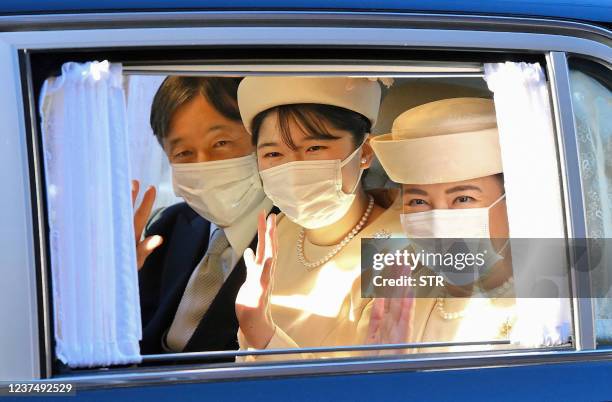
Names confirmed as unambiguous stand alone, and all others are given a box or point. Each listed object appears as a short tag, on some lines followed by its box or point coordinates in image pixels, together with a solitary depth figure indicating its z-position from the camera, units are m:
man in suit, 2.72
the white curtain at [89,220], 2.17
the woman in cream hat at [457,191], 2.54
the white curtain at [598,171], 2.39
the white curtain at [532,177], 2.35
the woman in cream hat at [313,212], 2.67
